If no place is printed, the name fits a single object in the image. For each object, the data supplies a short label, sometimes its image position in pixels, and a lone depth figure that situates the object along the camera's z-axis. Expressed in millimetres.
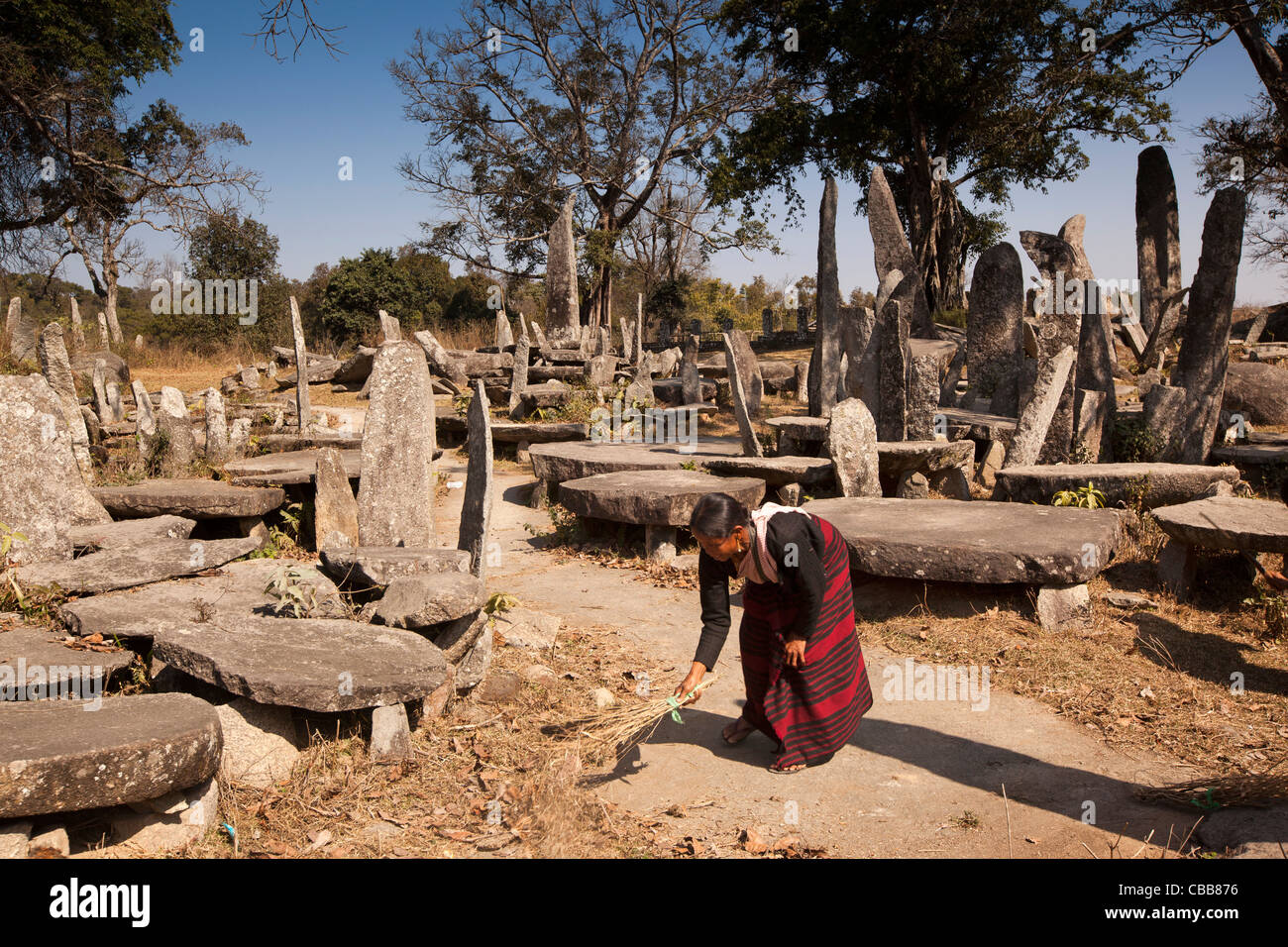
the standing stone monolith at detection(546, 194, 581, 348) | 16406
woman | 3488
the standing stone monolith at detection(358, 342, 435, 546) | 5781
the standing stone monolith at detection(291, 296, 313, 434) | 10672
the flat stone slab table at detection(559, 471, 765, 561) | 6879
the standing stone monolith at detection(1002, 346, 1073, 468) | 7734
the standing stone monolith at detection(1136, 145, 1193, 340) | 15805
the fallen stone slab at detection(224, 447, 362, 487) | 7320
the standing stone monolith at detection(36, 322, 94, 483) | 8867
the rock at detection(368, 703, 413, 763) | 3721
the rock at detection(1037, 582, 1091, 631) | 5285
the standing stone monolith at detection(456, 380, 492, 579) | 5152
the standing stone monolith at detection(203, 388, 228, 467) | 8938
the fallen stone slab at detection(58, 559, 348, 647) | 4137
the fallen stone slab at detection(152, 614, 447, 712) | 3482
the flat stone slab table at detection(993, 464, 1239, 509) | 6789
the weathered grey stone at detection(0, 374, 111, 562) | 5371
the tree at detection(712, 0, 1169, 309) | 18125
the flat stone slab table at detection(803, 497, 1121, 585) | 5176
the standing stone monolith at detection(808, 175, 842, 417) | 10062
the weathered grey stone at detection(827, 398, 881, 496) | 7227
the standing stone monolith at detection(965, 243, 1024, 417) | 10883
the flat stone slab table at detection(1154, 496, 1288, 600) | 4992
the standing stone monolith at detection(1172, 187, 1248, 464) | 8312
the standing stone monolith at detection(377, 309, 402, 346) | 12647
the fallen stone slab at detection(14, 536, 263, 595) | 4758
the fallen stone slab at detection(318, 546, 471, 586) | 4680
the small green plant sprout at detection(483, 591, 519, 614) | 5039
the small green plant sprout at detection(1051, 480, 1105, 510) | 6723
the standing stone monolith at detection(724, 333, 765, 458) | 8336
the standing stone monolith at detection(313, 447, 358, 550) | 6062
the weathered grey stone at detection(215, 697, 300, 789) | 3516
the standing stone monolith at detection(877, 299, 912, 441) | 8148
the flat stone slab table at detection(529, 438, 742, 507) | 8500
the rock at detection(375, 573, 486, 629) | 4180
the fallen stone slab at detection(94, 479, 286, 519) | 6305
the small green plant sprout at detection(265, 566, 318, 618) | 4293
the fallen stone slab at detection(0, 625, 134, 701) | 3584
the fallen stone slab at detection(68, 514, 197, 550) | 5301
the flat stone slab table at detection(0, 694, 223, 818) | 2605
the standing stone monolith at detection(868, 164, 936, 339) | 12125
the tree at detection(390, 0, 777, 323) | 25031
